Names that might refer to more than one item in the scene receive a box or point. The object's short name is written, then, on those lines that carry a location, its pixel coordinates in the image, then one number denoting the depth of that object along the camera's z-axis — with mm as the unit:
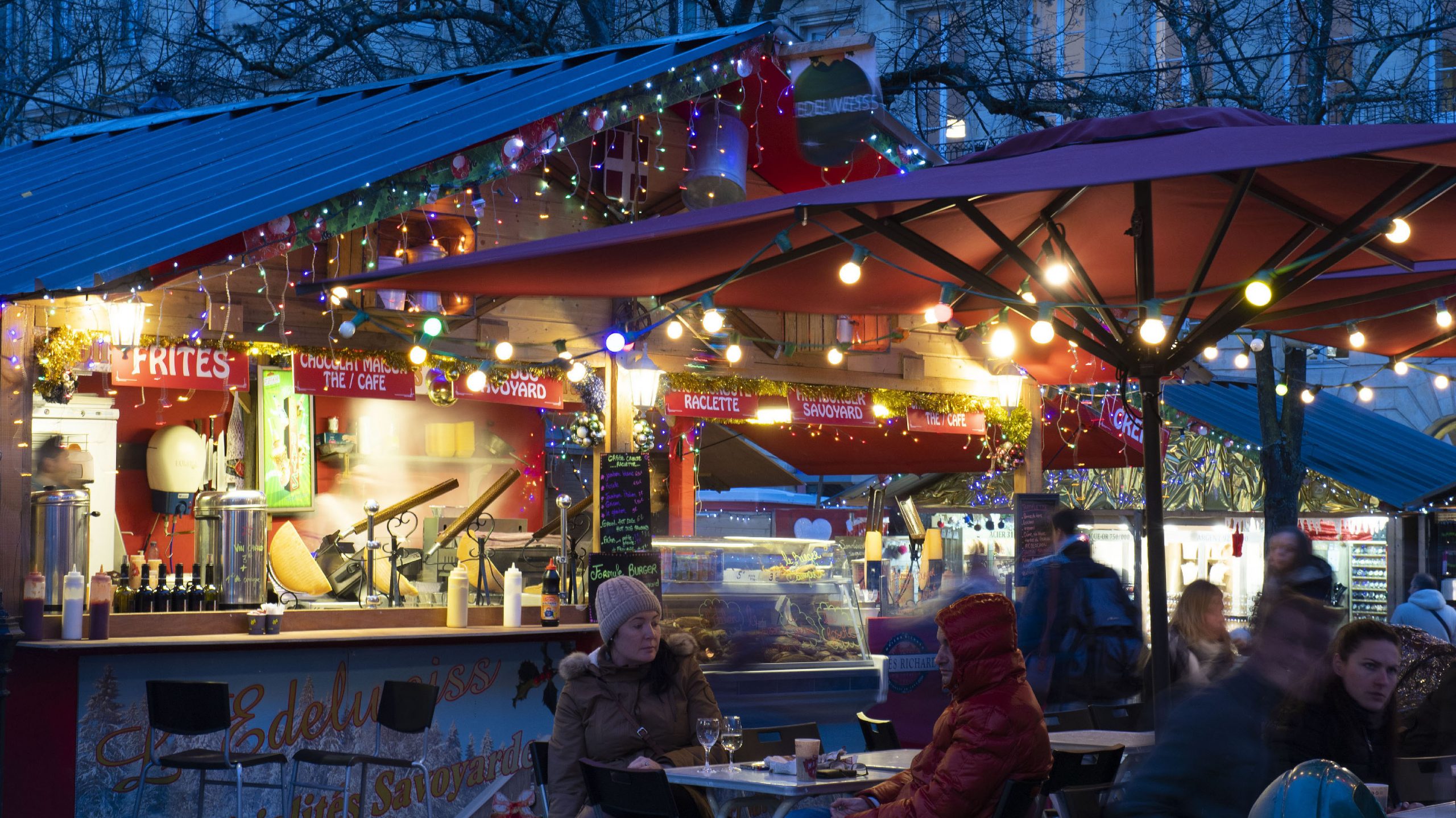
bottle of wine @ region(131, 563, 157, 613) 7559
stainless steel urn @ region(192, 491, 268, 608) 7973
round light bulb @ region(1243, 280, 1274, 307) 5477
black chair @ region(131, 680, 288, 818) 6672
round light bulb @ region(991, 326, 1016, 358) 6910
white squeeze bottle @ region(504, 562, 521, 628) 8523
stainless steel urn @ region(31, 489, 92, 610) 7281
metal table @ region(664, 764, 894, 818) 5238
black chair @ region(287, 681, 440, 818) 7125
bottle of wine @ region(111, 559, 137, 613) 7543
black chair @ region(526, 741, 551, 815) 6238
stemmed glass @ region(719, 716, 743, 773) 5562
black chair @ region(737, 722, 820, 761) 6336
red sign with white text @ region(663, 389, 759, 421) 9906
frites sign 7621
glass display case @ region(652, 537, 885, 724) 9383
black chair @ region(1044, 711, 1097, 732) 7629
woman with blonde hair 7309
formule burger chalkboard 8883
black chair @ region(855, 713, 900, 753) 7051
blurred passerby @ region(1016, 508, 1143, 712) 9141
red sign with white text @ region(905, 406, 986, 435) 11742
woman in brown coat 5602
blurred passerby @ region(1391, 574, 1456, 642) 11125
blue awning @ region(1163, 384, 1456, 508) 16359
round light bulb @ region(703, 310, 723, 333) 6721
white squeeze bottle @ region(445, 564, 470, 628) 8312
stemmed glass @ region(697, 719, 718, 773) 5562
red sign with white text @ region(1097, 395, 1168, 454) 13211
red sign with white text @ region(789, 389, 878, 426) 10812
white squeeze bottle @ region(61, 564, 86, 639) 7066
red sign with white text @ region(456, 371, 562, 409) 9039
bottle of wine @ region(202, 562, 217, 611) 7773
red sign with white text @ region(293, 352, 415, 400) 8289
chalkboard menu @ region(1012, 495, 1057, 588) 11070
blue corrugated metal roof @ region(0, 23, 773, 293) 7242
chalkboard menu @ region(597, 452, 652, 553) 9281
